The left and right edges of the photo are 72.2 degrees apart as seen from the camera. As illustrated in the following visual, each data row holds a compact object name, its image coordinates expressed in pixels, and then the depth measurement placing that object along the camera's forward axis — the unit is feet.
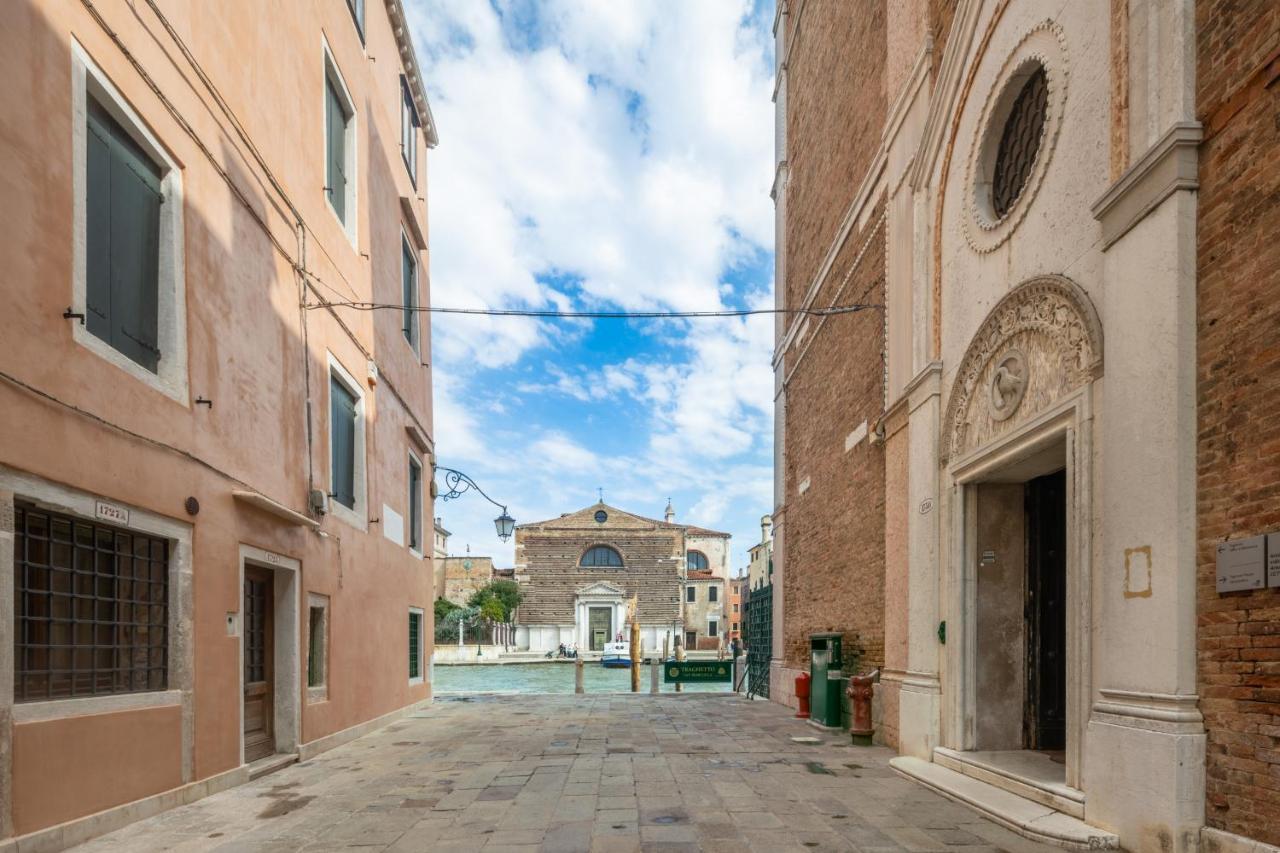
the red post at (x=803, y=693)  42.47
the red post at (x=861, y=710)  32.17
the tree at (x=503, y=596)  195.21
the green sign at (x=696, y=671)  62.69
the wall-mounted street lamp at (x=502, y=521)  58.70
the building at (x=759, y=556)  107.03
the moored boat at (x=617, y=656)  135.74
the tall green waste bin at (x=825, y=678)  37.37
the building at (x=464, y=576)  209.36
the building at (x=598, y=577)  197.77
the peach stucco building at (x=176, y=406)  16.76
